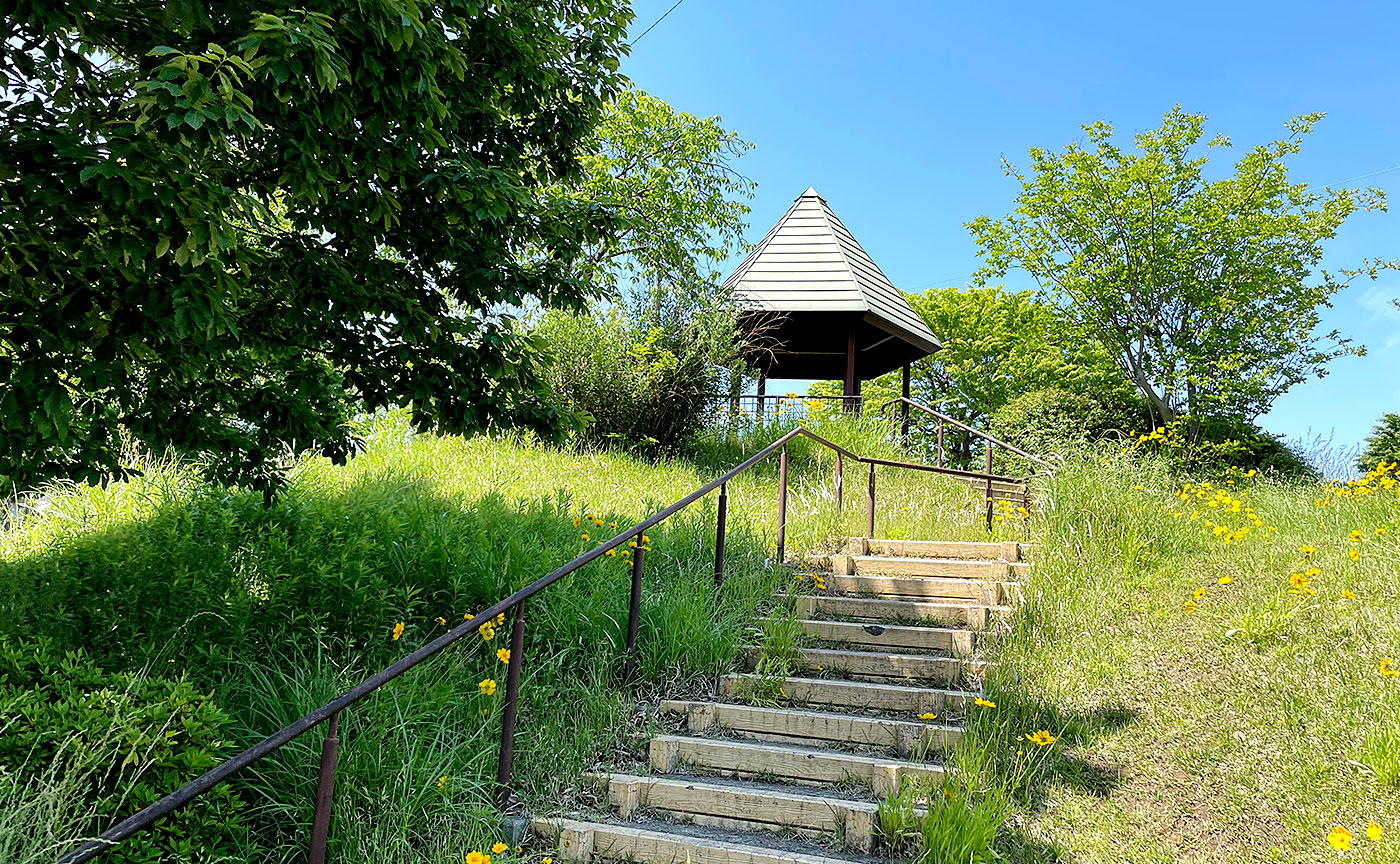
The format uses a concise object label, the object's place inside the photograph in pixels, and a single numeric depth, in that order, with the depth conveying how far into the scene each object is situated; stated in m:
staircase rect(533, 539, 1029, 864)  3.49
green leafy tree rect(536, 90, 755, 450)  10.50
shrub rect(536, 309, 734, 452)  10.48
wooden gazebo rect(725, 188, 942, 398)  13.21
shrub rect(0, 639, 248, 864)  2.57
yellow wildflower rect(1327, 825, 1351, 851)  2.94
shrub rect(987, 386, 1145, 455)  16.64
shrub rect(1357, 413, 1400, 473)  16.70
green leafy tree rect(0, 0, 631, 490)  2.81
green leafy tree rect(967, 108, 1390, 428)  16.64
